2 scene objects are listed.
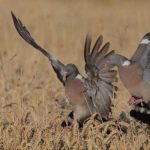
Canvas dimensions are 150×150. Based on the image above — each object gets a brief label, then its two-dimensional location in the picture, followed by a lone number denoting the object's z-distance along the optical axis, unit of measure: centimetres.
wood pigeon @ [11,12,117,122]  1380
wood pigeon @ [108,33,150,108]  1392
